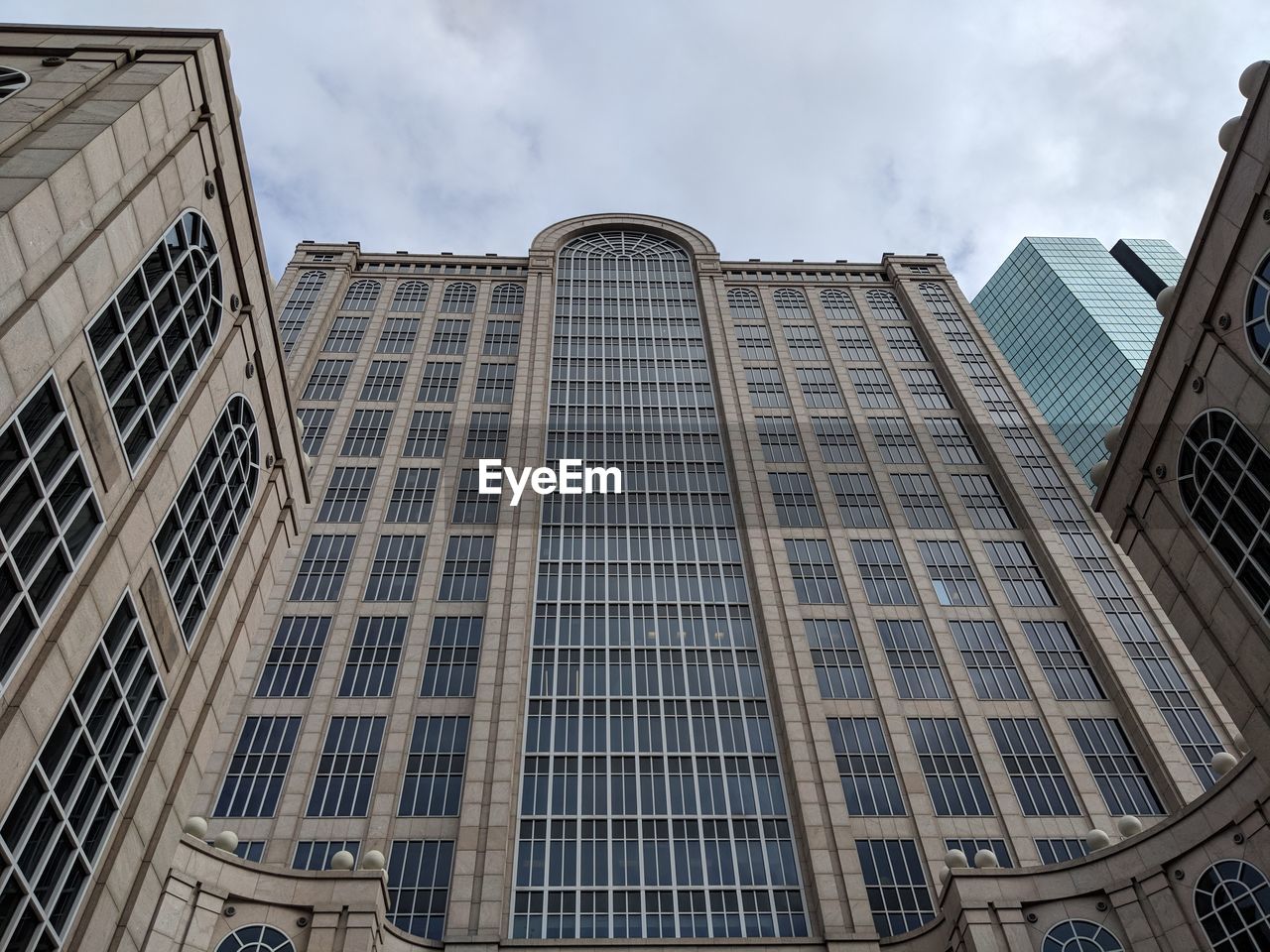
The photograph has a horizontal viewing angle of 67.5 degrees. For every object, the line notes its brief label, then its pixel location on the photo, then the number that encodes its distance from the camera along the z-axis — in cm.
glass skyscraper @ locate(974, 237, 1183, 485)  12144
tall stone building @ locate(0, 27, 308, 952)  1697
